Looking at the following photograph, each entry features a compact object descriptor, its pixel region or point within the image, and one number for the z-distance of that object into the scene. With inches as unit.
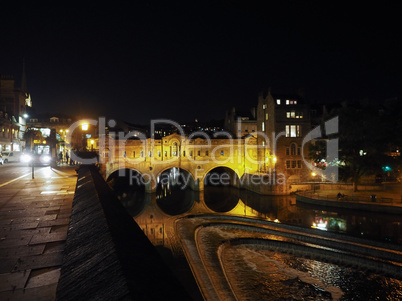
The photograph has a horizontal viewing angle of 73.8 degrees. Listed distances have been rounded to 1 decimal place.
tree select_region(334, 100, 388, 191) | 1239.5
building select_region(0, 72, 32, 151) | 1768.0
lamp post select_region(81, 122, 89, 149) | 1082.1
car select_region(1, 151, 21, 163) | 1468.0
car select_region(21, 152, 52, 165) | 1103.2
